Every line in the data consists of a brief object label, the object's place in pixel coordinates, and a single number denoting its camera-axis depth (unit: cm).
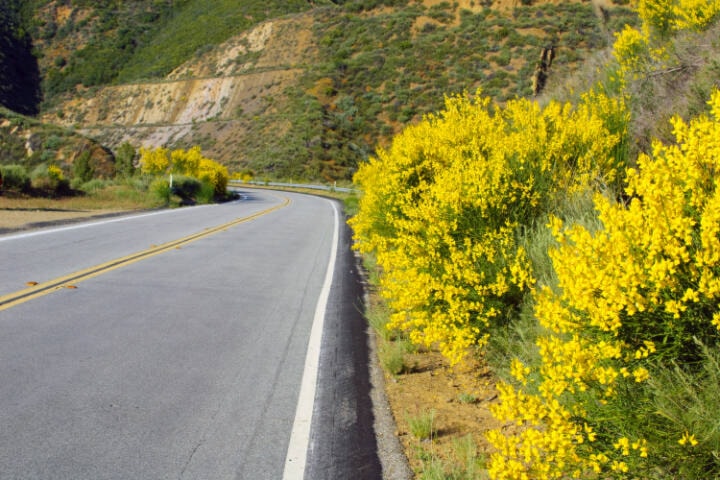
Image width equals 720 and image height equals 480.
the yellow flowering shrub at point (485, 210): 537
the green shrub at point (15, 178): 2122
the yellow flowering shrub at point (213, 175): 3316
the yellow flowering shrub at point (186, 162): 3409
